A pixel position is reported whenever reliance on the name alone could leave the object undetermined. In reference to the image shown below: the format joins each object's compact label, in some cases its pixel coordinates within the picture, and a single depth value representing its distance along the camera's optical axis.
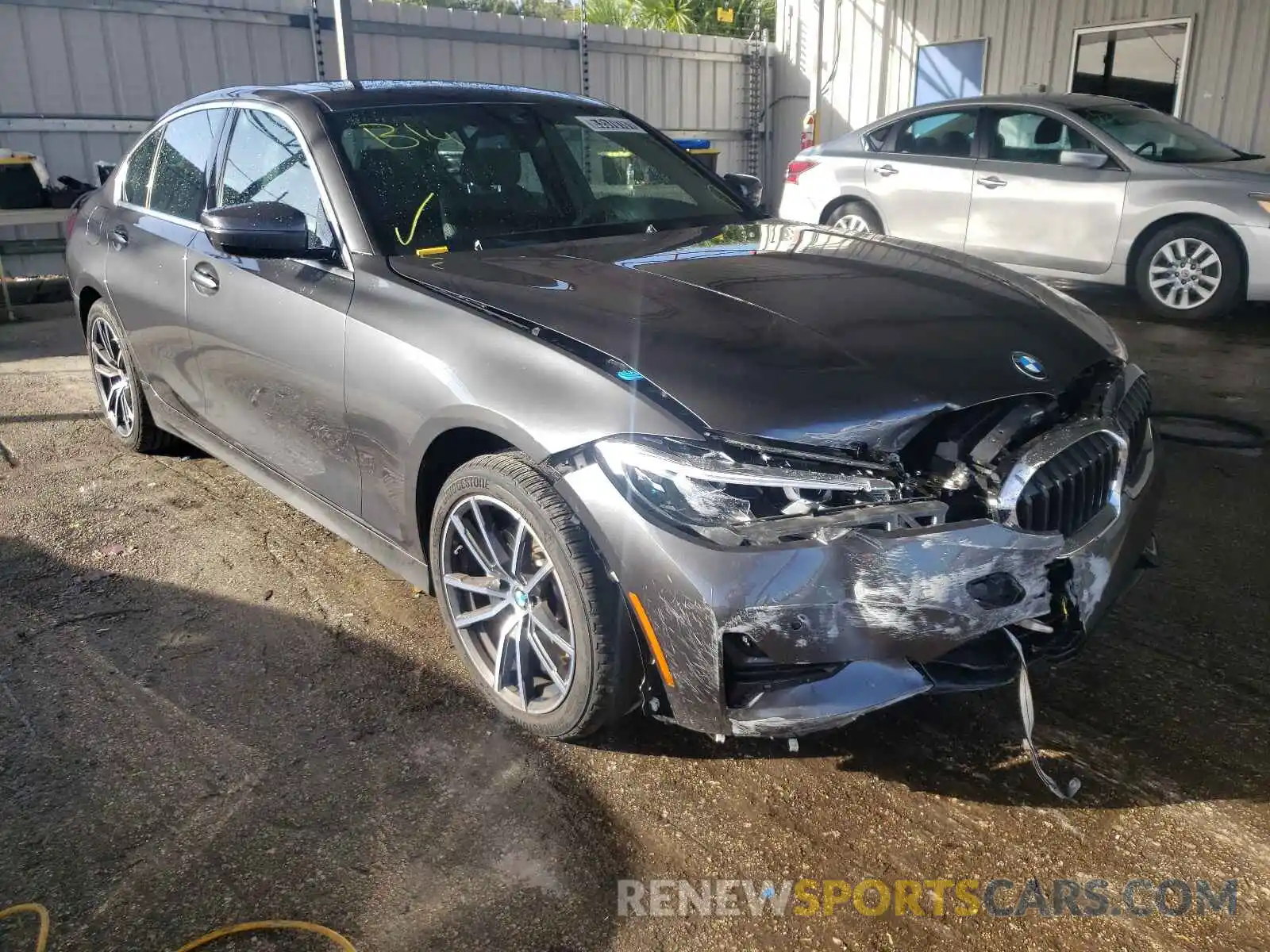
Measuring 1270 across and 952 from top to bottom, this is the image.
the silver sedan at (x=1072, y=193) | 7.44
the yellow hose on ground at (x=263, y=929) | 2.04
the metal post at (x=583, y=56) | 13.55
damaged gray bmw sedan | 2.16
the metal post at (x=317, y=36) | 11.44
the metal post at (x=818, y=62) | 12.83
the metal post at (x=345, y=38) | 8.73
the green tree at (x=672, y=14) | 24.56
